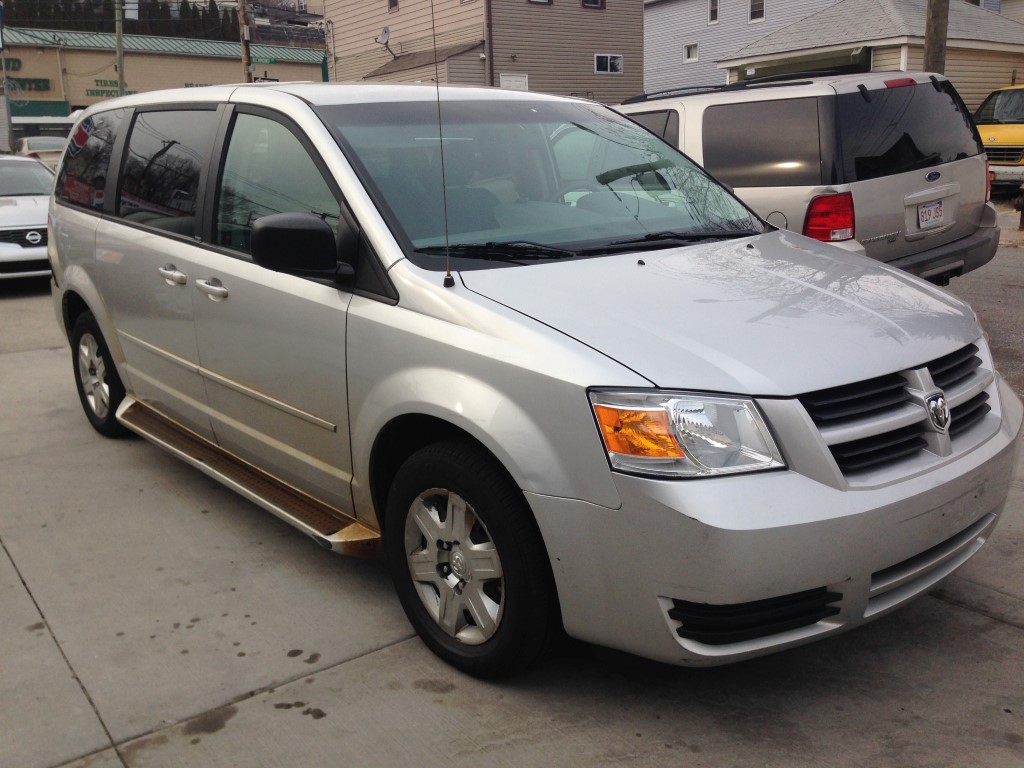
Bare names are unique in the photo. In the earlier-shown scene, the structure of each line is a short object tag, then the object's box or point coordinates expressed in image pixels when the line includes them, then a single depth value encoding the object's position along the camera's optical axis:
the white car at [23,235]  11.30
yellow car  16.86
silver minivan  2.66
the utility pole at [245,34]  27.17
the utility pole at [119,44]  33.91
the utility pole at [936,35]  12.88
